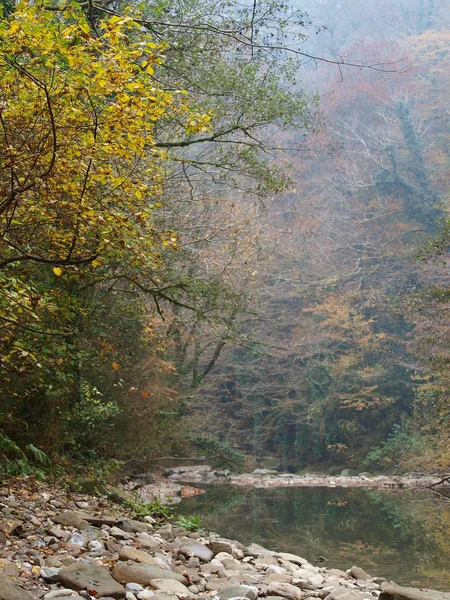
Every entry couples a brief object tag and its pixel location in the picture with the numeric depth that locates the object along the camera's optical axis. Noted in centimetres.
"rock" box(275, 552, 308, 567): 728
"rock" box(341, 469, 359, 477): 2031
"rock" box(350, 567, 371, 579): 699
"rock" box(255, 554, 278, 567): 652
